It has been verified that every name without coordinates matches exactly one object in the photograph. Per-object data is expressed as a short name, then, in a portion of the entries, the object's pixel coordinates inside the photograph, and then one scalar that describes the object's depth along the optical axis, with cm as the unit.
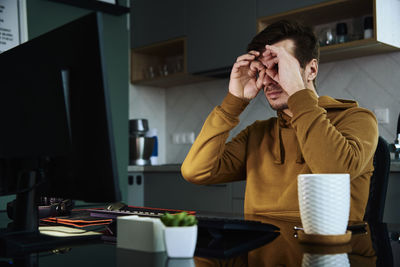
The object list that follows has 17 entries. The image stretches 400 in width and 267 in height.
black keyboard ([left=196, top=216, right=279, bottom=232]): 90
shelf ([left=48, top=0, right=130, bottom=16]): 315
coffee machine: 383
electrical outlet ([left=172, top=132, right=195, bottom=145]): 409
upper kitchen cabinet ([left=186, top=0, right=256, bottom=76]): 331
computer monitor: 83
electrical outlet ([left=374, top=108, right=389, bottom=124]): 298
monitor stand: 89
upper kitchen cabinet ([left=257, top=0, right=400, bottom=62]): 275
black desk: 74
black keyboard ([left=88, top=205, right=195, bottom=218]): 109
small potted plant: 75
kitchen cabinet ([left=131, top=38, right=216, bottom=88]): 392
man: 131
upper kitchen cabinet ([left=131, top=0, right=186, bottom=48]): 378
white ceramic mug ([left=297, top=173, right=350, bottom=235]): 87
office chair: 134
